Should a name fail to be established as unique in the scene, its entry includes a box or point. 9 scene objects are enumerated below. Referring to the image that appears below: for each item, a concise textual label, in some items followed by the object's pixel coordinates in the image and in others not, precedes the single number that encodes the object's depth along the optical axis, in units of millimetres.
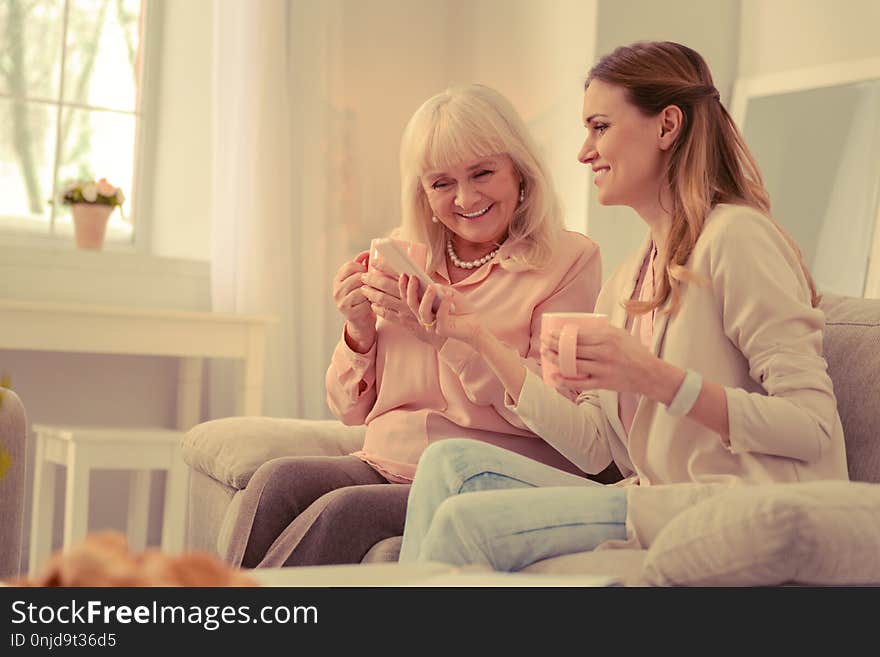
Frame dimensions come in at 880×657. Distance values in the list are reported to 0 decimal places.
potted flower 5128
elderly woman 3472
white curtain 5360
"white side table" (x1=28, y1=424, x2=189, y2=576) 4581
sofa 2609
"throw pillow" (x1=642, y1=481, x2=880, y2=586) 2608
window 5439
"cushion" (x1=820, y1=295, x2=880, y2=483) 3116
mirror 4758
